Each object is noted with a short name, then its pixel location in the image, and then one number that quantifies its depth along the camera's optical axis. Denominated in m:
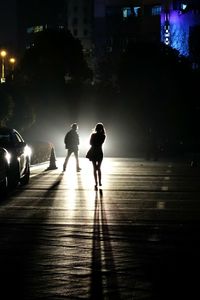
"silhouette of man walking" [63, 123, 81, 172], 34.28
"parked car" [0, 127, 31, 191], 21.28
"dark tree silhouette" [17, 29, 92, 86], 91.25
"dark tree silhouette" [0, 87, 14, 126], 45.94
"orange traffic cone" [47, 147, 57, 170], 35.16
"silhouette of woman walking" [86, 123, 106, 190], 24.59
